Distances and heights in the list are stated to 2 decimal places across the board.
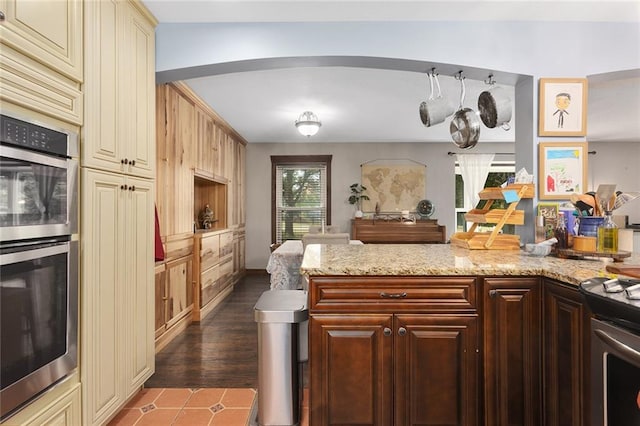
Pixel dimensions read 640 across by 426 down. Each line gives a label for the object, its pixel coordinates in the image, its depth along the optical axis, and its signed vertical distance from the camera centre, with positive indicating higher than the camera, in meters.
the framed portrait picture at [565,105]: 2.23 +0.70
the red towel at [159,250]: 2.51 -0.28
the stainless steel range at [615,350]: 1.04 -0.45
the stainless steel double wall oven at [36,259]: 1.17 -0.18
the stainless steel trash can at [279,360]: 1.80 -0.79
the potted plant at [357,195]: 6.41 +0.32
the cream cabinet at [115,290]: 1.60 -0.42
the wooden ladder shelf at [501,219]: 2.14 -0.05
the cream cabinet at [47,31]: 1.19 +0.70
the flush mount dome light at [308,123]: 4.22 +1.11
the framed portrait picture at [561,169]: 2.22 +0.28
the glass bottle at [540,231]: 2.11 -0.12
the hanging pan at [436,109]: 2.43 +0.74
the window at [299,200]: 6.50 +0.23
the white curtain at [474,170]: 6.53 +0.81
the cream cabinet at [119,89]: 1.62 +0.68
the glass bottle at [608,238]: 1.82 -0.14
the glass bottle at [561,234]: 1.94 -0.13
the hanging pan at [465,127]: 2.42 +0.62
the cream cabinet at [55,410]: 1.26 -0.79
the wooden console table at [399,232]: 5.98 -0.36
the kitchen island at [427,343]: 1.55 -0.61
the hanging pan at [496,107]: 2.24 +0.71
